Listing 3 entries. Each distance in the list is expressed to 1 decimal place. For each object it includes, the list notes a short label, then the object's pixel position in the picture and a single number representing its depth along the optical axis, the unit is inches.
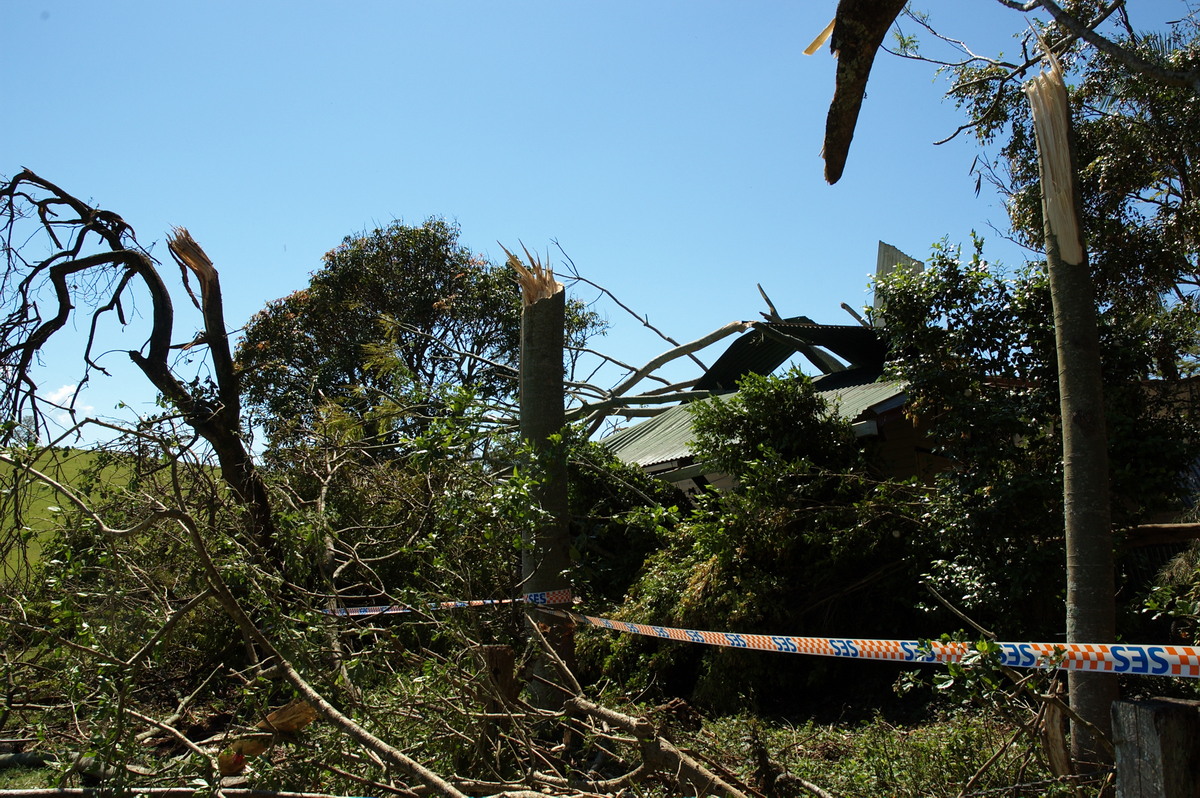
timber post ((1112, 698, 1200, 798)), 94.4
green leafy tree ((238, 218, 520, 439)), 945.5
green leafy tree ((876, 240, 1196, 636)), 239.0
